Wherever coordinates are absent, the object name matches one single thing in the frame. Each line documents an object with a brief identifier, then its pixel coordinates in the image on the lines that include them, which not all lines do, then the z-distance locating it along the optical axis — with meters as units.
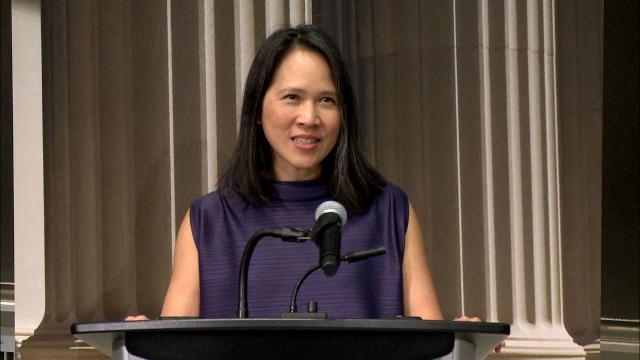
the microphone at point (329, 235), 5.03
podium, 4.89
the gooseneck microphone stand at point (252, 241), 5.10
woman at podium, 5.53
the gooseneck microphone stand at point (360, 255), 5.10
